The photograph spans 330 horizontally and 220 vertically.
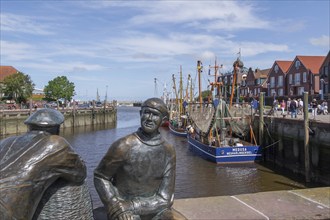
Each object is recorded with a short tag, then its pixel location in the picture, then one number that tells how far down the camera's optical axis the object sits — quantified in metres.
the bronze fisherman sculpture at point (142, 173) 3.01
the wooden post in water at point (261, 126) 21.06
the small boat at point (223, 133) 19.88
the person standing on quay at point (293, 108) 22.43
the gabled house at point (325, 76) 42.44
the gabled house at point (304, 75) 49.31
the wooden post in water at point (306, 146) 15.59
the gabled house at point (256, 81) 65.31
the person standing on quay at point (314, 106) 21.03
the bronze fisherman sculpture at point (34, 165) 1.93
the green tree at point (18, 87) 49.44
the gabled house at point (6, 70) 77.19
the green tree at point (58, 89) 63.95
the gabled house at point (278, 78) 56.84
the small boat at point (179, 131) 35.38
